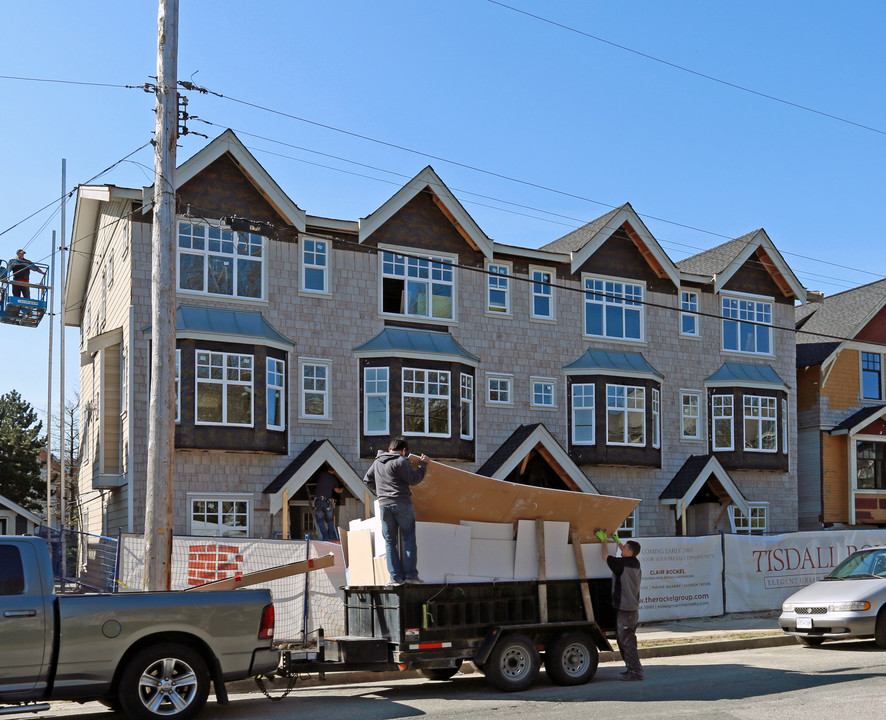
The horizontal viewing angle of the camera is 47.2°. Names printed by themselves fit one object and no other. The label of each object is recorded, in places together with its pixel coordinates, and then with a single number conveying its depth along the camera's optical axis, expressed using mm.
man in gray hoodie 10961
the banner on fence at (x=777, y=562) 19641
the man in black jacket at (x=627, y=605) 12062
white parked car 14773
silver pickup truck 8984
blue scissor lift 25531
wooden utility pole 12766
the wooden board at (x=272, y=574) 11023
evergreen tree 49375
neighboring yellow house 33219
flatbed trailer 10883
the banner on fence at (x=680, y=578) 18438
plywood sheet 11328
